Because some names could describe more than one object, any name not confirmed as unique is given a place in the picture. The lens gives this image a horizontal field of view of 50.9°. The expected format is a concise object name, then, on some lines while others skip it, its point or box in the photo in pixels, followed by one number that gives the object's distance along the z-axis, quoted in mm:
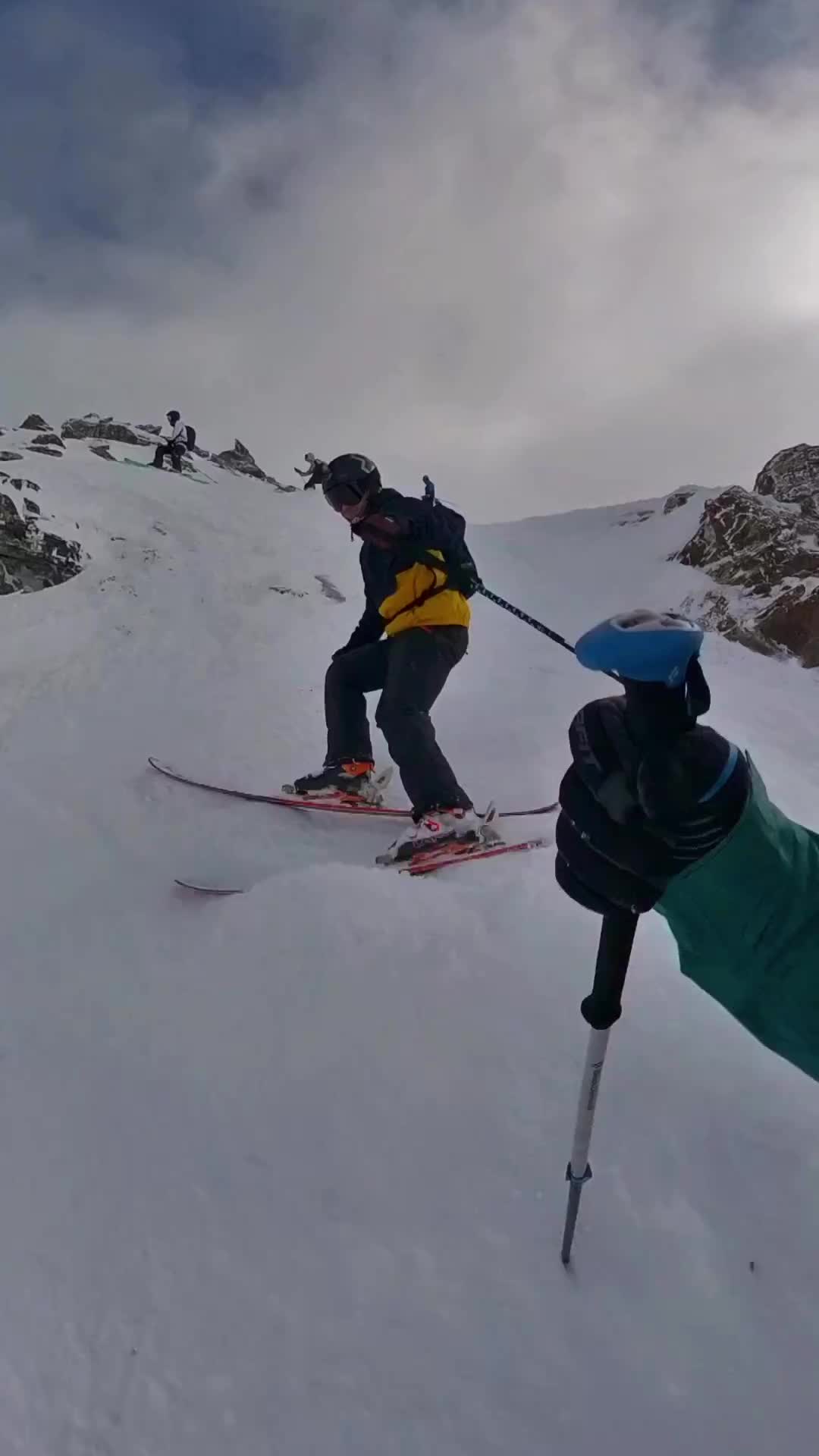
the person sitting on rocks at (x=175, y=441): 20344
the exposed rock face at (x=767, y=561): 12250
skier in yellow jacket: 4957
